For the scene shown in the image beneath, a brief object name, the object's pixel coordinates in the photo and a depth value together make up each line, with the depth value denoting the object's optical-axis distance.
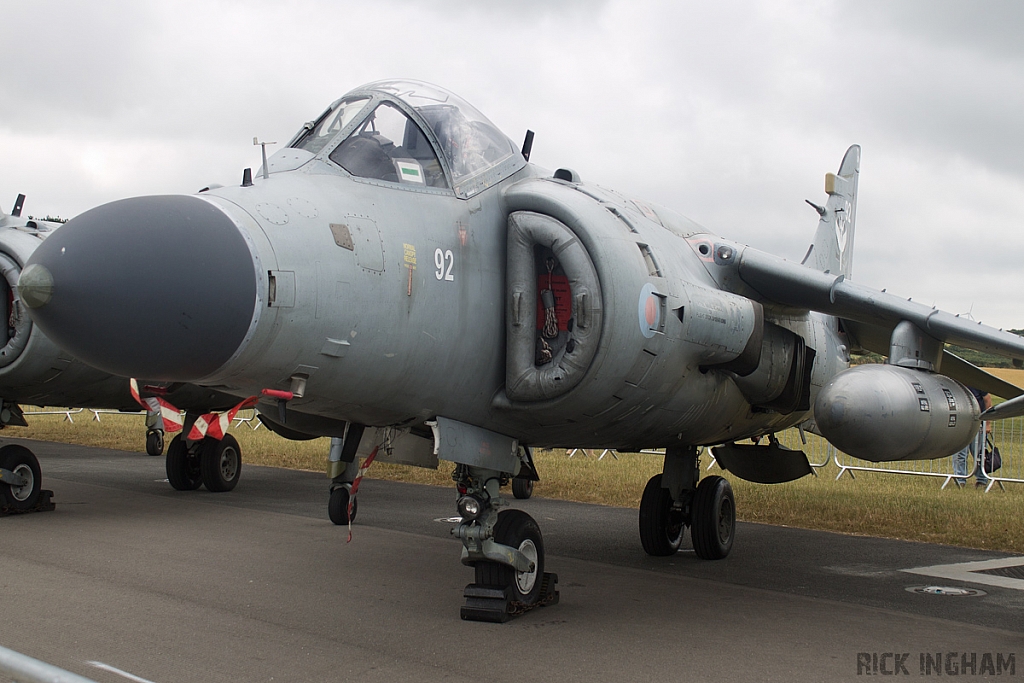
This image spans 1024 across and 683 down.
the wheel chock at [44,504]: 9.87
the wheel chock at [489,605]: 5.66
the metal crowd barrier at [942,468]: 14.86
